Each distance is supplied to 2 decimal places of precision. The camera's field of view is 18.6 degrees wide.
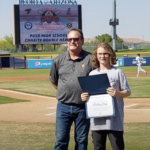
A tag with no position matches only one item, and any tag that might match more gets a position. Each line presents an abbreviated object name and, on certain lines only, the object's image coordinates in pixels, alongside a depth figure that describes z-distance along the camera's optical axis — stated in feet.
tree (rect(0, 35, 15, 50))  425.69
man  18.86
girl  17.66
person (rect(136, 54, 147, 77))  100.18
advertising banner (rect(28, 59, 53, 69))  157.58
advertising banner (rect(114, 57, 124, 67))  157.18
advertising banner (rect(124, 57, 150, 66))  158.36
